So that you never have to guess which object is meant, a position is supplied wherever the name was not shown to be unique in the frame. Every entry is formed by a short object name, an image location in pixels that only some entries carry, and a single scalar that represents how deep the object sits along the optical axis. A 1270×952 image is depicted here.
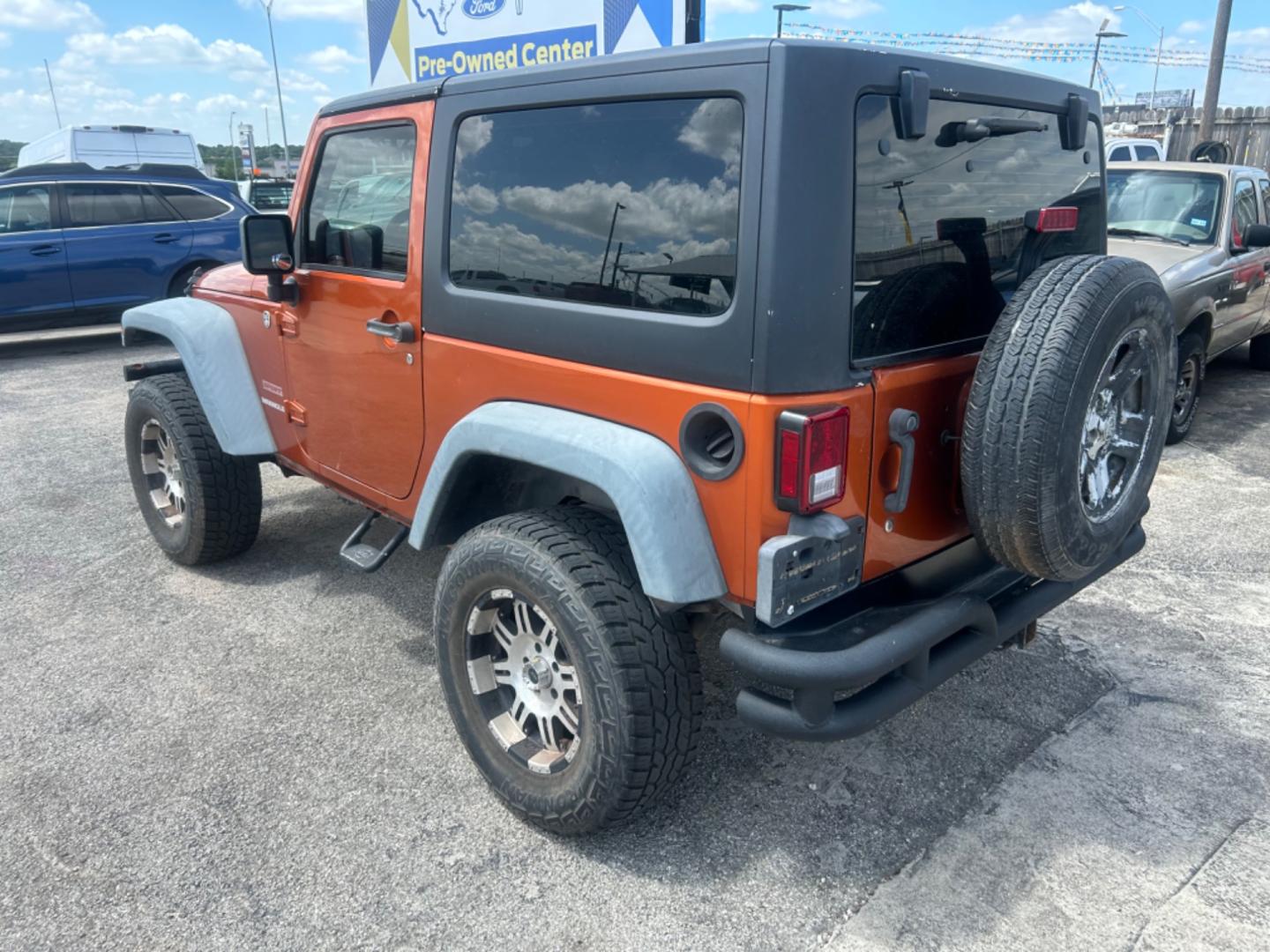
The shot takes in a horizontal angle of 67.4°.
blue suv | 9.77
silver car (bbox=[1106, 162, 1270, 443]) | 5.93
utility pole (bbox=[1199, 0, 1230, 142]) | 13.02
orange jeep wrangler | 2.09
